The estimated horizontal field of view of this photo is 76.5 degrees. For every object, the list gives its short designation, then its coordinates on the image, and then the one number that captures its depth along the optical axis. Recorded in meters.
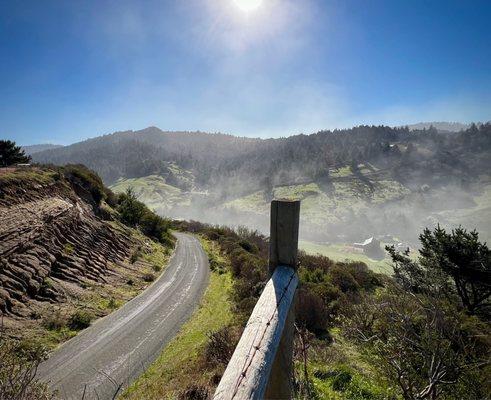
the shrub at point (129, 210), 42.62
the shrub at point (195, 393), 9.14
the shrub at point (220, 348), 11.16
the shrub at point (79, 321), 19.35
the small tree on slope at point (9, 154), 36.19
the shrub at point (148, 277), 29.66
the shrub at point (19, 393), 3.08
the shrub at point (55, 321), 18.38
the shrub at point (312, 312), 15.62
